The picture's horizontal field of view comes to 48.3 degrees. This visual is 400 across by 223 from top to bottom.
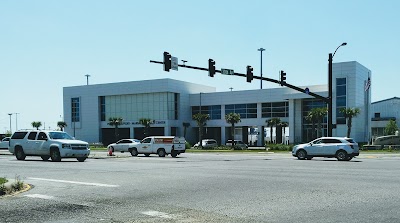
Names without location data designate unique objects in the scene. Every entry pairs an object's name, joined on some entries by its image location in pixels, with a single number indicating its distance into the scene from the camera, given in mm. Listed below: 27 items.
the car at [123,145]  41788
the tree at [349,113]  62444
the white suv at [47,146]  25245
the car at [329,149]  28688
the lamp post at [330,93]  34719
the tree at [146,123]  80812
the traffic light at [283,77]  32250
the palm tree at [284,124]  75812
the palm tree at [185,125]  84625
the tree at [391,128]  83375
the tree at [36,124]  121750
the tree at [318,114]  64312
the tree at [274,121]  72188
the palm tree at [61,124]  96544
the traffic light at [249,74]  30828
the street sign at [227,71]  30481
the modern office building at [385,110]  99225
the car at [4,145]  52638
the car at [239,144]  63188
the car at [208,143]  64188
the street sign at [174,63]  27250
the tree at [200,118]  73038
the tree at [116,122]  85325
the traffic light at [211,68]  28892
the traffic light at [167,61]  26516
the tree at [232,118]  70125
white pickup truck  36406
